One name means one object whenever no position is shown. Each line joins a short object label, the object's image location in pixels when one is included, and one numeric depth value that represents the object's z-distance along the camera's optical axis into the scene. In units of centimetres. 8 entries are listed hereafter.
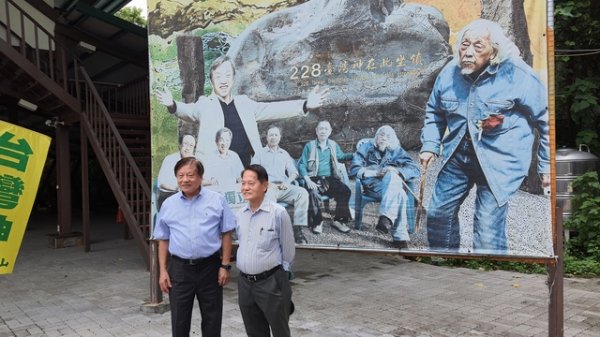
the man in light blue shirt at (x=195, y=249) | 329
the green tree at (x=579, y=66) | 738
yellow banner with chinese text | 415
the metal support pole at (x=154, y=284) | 516
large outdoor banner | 354
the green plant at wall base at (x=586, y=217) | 675
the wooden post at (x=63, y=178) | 954
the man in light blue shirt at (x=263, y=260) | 302
